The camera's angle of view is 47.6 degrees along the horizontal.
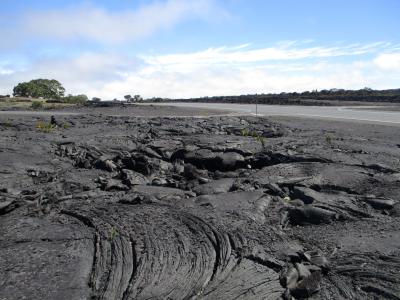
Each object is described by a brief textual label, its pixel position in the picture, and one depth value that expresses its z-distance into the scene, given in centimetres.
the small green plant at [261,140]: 1270
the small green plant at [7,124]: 1655
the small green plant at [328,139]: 1293
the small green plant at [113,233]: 571
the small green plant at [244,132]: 1521
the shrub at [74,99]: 4953
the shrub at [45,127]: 1469
